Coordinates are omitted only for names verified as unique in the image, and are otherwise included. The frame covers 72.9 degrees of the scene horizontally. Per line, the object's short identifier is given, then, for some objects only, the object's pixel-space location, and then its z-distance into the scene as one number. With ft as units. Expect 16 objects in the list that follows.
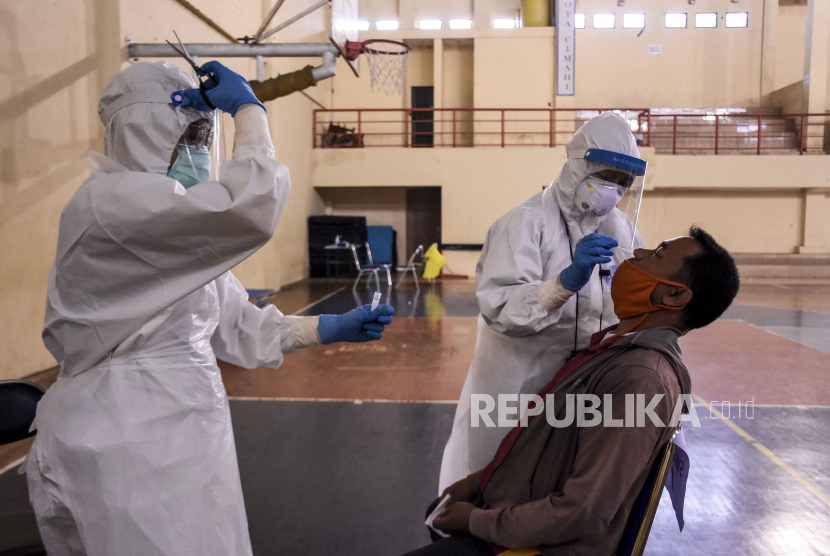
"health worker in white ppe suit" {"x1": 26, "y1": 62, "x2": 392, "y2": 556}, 3.56
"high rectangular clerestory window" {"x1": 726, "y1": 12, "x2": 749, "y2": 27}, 41.52
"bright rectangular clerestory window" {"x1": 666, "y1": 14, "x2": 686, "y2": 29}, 42.01
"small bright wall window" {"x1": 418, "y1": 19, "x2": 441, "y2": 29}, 42.45
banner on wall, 38.55
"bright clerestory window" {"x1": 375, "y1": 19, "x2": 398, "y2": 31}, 41.89
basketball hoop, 20.98
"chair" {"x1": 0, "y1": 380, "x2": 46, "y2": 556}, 4.78
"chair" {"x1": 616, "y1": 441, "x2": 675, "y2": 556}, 3.67
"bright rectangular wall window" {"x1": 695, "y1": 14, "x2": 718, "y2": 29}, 41.86
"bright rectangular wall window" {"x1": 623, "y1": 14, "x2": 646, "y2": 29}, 42.26
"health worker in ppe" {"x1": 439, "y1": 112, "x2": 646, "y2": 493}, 5.31
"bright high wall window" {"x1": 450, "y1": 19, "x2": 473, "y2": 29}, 42.27
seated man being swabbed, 3.55
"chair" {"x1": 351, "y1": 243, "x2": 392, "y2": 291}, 27.89
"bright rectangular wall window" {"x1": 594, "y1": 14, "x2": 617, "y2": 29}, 42.34
